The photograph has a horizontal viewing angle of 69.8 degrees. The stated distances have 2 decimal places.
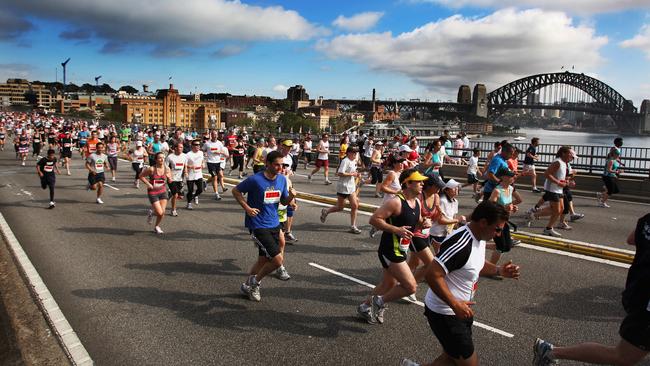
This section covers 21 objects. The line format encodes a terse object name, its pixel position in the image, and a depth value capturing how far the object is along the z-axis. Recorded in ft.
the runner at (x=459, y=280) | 11.02
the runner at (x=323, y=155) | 61.67
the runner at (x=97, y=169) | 44.91
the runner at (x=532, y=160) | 53.86
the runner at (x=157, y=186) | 32.09
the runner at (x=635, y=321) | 11.23
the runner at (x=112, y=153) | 60.75
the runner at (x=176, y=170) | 37.86
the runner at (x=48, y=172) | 41.68
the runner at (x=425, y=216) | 18.49
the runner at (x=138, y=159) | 56.44
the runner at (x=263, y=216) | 19.19
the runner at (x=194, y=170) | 41.52
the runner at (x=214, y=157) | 47.93
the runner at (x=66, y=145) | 70.57
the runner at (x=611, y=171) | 42.86
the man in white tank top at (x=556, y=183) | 30.50
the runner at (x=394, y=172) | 25.84
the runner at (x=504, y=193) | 22.49
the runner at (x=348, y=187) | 31.94
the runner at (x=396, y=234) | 16.29
